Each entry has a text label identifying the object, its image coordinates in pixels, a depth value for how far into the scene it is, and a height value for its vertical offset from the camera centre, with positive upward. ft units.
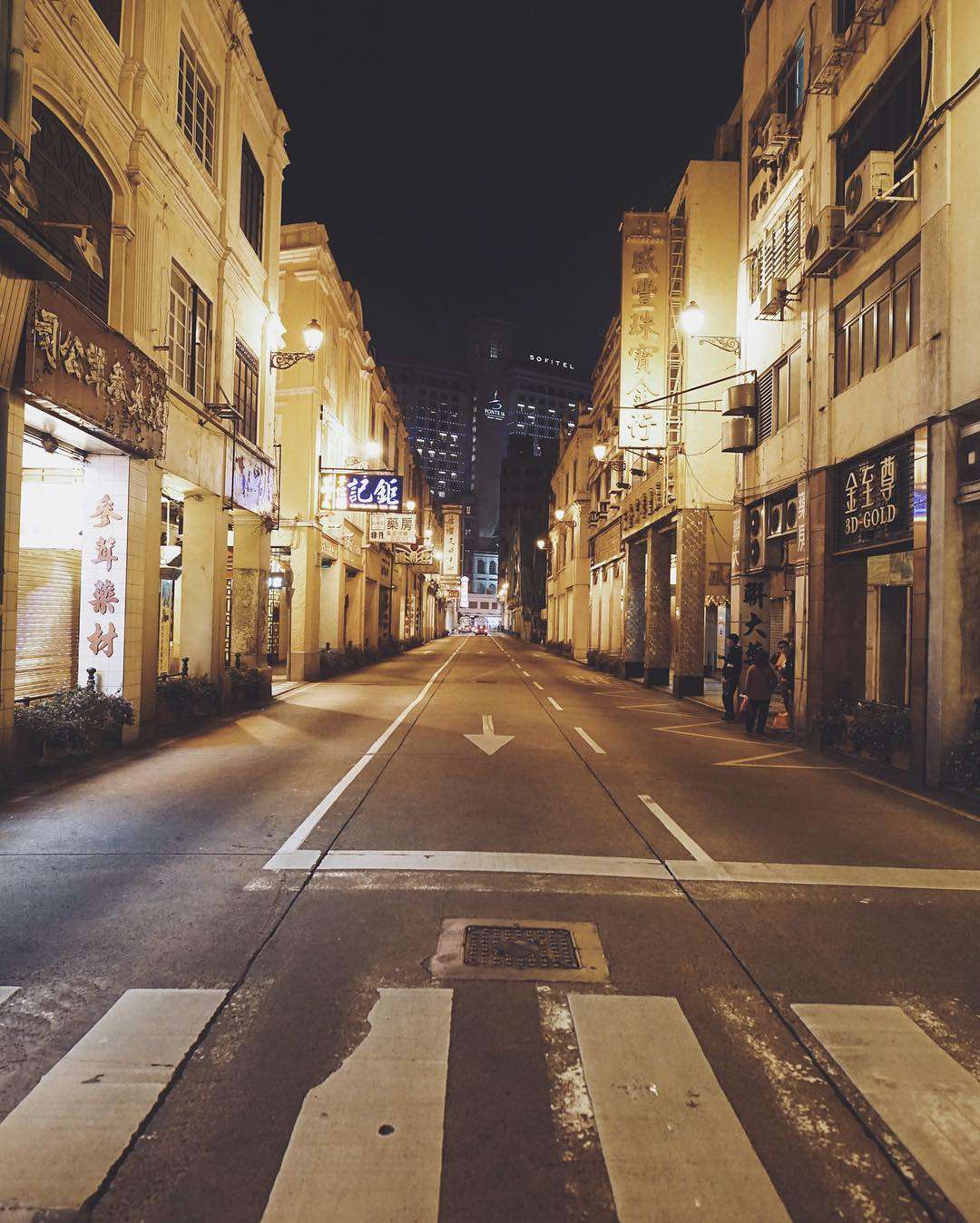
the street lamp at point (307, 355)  57.67 +22.25
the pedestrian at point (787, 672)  52.49 -4.15
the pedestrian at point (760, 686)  47.09 -4.65
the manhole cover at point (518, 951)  13.98 -6.99
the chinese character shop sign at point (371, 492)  85.66 +14.01
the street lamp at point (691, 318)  55.62 +23.09
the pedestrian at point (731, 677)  56.39 -4.81
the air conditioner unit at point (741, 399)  60.44 +18.06
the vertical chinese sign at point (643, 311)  78.43 +33.09
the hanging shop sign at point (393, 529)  101.19 +11.55
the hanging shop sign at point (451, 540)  320.50 +31.94
